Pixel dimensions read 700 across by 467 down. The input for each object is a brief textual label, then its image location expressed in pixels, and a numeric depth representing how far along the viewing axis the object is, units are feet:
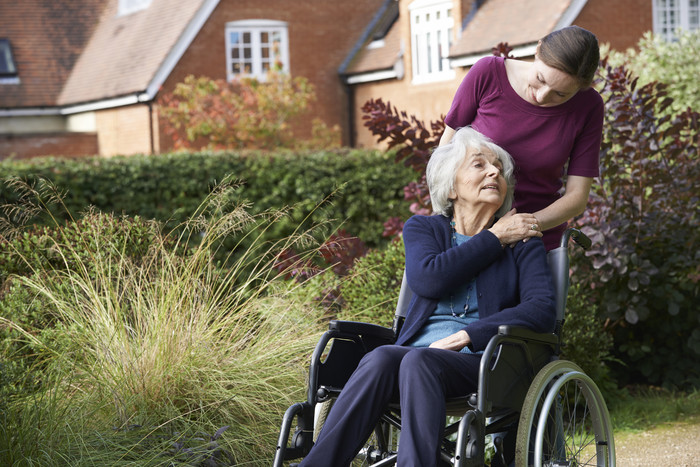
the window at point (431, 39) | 66.28
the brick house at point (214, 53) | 65.16
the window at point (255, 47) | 72.74
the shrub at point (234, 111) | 64.59
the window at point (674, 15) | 60.90
